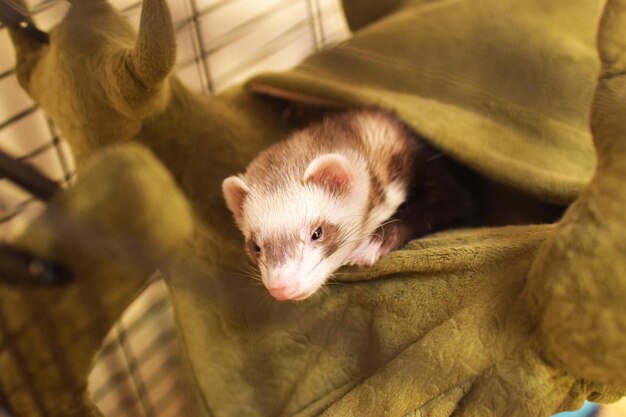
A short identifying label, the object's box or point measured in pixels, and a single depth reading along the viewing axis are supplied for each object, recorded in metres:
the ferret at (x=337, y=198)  0.39
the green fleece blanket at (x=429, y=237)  0.33
